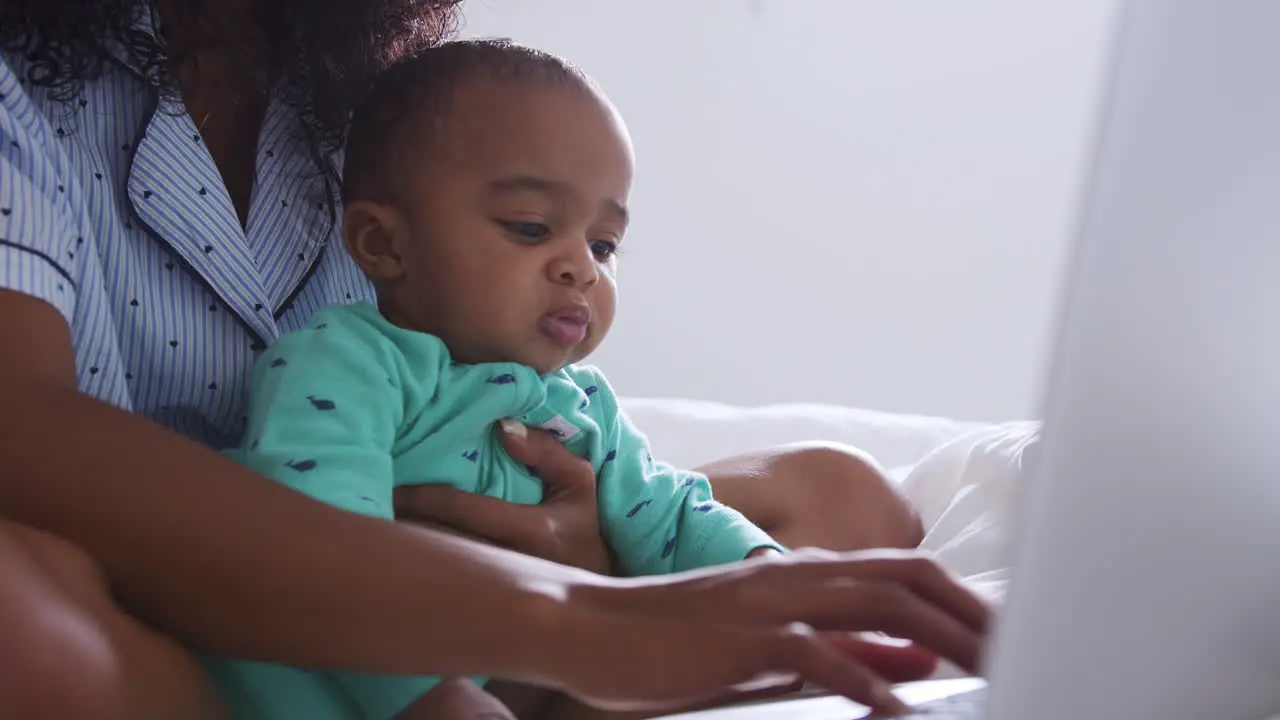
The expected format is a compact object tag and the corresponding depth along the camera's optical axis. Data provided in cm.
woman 52
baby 80
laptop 35
